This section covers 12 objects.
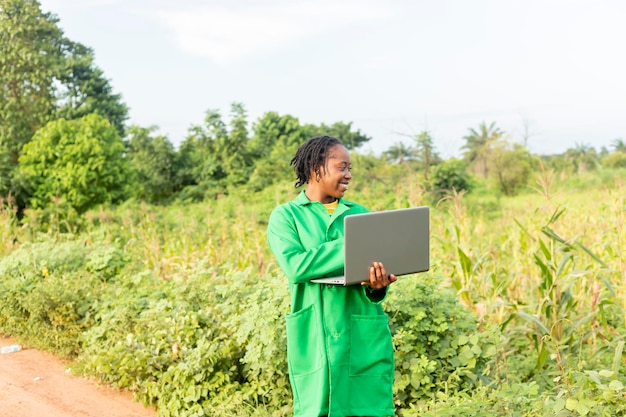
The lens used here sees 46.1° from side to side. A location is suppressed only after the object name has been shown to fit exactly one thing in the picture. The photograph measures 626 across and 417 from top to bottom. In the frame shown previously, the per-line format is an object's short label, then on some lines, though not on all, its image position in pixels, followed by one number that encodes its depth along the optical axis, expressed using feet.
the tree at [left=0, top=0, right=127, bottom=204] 54.03
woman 8.52
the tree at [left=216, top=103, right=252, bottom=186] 54.34
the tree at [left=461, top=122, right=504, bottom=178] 61.77
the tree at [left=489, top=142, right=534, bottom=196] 57.62
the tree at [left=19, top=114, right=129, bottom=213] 45.34
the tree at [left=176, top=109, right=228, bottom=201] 54.03
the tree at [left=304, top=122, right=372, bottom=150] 65.10
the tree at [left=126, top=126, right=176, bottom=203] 54.75
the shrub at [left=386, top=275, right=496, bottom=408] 12.97
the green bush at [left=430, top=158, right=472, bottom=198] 51.01
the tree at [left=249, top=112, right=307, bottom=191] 52.31
